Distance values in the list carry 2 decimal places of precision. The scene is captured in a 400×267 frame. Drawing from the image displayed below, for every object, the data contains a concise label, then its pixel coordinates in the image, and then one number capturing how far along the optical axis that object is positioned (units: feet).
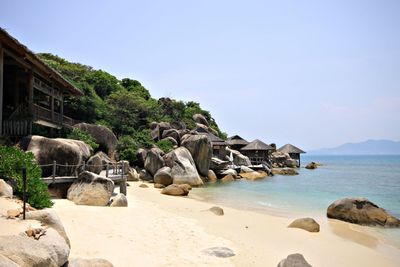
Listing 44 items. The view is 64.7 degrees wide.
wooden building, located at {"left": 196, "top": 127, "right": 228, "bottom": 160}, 131.64
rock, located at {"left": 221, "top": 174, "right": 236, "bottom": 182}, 111.08
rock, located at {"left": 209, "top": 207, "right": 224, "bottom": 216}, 46.48
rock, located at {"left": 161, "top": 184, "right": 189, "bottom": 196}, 65.62
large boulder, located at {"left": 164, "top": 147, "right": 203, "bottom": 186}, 84.99
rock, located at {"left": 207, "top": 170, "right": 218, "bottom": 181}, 109.91
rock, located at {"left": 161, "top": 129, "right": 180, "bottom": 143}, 118.83
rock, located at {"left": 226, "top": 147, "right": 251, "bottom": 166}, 141.08
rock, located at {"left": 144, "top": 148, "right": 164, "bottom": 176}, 88.65
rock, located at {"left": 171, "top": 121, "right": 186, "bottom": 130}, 137.80
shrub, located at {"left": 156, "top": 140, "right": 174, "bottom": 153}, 106.42
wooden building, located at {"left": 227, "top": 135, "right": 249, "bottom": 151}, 168.45
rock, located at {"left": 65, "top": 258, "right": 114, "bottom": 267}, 19.48
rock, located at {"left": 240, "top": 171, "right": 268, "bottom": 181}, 120.52
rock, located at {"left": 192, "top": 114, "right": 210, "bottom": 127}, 170.01
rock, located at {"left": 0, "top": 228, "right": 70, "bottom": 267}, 14.37
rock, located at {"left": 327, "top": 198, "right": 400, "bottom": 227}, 46.32
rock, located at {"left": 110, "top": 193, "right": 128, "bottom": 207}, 44.06
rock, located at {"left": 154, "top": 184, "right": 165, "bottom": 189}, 76.70
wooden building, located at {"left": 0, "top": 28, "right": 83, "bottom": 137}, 48.76
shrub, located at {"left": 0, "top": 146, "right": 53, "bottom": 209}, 32.30
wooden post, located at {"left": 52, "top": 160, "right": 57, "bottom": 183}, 43.88
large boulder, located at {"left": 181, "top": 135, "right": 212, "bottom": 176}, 104.47
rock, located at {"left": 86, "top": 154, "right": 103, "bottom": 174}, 61.46
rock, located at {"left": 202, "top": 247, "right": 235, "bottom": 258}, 27.12
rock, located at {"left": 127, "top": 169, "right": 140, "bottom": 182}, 84.94
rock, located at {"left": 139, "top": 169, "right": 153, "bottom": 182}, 88.38
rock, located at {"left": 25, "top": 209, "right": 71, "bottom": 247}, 21.15
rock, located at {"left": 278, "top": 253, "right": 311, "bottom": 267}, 23.63
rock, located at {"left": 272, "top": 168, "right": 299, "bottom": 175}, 147.23
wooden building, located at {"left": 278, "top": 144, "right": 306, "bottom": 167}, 200.95
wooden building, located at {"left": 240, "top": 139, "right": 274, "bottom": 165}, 153.92
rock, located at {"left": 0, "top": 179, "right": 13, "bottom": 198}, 29.65
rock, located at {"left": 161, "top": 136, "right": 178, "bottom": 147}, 114.40
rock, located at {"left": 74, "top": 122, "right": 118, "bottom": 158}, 79.65
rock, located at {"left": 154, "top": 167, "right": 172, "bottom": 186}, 80.38
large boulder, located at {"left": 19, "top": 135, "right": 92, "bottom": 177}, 45.75
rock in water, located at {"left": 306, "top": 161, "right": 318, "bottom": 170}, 203.23
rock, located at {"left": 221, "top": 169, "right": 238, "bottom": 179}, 116.78
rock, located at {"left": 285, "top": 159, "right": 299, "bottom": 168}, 191.07
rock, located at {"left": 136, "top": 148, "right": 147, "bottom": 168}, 94.89
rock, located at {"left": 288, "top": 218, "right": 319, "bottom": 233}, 39.81
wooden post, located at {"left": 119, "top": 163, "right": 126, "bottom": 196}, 55.42
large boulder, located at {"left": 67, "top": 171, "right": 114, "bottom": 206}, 42.63
